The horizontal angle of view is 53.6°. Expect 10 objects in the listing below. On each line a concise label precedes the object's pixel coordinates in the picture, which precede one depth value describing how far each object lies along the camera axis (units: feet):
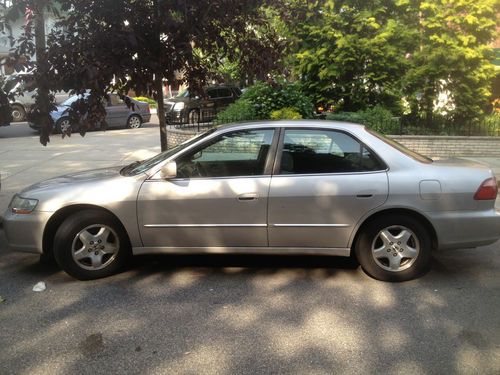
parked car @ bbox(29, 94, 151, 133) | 60.13
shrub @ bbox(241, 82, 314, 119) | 37.29
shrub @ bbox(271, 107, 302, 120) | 35.47
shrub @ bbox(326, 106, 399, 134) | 36.91
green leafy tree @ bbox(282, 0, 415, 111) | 38.63
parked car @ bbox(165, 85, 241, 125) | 48.77
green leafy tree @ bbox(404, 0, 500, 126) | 36.52
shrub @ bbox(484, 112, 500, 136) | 37.40
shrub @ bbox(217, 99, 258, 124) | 36.78
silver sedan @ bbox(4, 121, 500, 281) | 14.37
